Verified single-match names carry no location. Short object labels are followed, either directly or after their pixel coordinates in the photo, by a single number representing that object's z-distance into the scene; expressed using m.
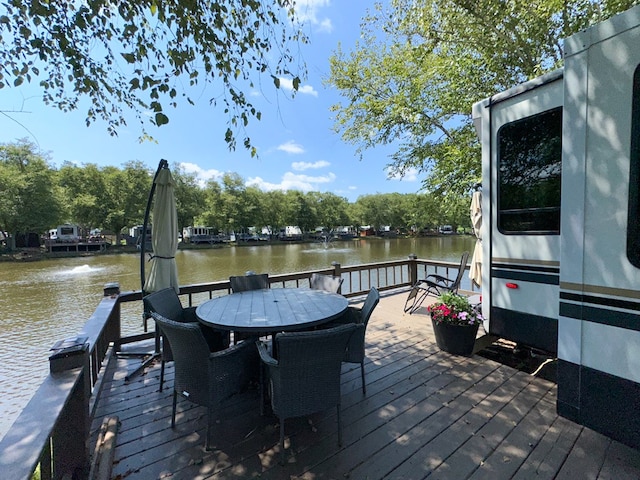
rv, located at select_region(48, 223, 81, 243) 27.52
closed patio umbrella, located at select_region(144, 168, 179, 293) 3.13
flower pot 2.97
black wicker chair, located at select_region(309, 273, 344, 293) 3.46
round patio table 2.13
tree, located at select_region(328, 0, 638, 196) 4.98
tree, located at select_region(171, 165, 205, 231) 32.81
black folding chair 4.43
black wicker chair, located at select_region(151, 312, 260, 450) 1.85
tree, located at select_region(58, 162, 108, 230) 26.78
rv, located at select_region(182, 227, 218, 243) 36.41
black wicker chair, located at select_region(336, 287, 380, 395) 2.36
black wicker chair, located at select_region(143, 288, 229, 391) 2.46
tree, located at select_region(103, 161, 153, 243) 28.45
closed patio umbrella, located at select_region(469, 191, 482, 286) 2.96
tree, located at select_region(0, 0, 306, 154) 2.35
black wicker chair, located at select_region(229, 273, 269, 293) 3.42
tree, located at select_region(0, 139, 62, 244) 21.25
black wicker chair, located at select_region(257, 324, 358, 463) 1.66
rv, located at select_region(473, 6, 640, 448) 1.41
